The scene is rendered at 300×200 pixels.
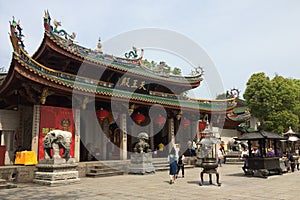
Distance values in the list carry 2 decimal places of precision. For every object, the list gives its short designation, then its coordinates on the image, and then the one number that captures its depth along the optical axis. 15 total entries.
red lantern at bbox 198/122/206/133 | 21.50
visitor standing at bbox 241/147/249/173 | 13.30
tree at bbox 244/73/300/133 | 26.61
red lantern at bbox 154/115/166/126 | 18.80
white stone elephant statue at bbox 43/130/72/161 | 11.14
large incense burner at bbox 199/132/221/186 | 9.80
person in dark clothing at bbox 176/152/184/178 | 12.60
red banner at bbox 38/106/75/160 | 13.08
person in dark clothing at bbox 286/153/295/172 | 14.76
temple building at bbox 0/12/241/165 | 12.99
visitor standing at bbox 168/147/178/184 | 10.66
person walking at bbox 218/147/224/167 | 19.03
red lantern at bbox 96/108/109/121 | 15.93
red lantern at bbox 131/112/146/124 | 17.59
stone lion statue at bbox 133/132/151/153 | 14.43
